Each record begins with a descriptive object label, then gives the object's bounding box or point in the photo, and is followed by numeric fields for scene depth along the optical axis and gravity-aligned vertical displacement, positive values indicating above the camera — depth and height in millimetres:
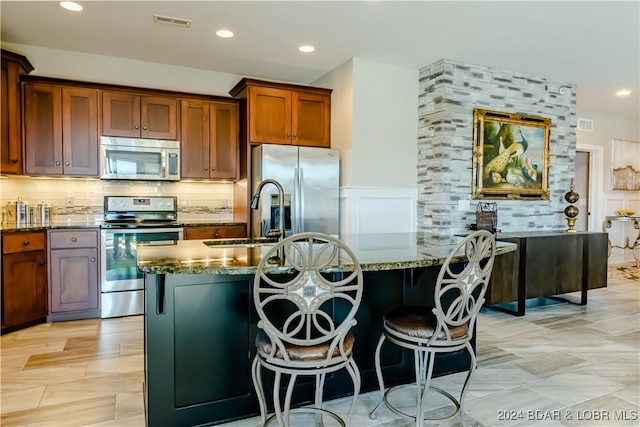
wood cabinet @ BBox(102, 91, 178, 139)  4270 +905
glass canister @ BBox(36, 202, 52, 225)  4137 -121
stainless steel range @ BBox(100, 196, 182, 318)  4051 -430
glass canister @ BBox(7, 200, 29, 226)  3961 -108
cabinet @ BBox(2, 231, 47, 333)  3510 -681
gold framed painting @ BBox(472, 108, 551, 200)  4734 +558
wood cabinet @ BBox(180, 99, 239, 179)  4621 +710
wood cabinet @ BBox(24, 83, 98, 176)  4004 +704
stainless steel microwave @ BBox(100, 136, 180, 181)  4246 +451
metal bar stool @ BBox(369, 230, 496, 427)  2008 -603
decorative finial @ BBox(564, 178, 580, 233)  4832 -91
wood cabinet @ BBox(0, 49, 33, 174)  3707 +803
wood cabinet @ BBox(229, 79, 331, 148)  4578 +1004
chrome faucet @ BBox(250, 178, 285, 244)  2592 -17
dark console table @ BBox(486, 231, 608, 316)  4133 -670
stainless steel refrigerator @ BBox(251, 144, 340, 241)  4359 +164
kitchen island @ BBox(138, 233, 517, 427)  1979 -638
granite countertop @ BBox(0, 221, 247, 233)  3633 -222
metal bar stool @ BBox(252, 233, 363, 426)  1687 -538
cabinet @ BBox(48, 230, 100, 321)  3889 -685
